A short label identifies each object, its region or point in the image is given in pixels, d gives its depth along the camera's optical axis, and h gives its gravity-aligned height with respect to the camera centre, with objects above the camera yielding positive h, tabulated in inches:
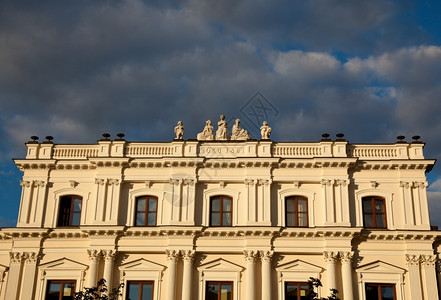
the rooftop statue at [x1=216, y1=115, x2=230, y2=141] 1481.3 +530.3
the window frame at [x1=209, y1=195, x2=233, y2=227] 1369.3 +313.1
